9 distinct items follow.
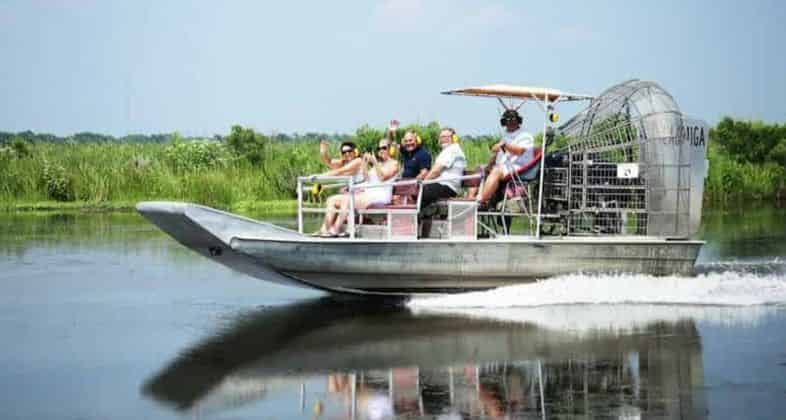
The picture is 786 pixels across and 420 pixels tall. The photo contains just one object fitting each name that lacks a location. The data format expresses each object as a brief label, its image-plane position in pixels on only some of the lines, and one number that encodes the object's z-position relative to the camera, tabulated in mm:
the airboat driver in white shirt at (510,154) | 15438
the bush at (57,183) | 35031
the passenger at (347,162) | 15773
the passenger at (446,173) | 15305
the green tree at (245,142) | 40719
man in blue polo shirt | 15766
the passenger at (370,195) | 15117
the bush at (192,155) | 38156
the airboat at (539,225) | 14656
